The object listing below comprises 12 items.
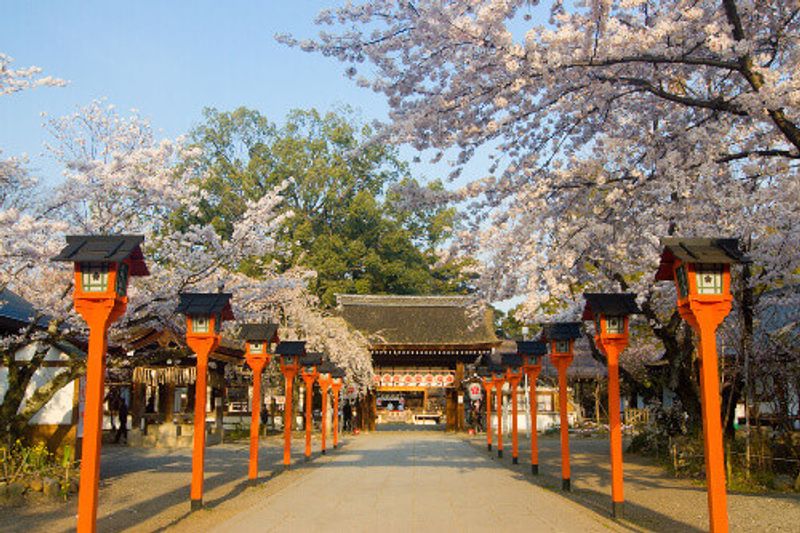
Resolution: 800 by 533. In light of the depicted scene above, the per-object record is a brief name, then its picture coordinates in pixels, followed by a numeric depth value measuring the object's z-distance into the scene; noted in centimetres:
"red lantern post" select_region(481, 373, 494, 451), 2440
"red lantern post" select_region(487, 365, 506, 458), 2234
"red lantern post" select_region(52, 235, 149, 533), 773
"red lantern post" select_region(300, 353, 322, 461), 2083
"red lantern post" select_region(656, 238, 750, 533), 764
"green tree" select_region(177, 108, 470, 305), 4844
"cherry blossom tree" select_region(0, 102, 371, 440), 1168
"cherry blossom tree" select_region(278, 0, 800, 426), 860
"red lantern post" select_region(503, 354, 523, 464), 1947
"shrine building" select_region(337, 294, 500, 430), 3697
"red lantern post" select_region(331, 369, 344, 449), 2515
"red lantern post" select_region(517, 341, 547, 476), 1775
